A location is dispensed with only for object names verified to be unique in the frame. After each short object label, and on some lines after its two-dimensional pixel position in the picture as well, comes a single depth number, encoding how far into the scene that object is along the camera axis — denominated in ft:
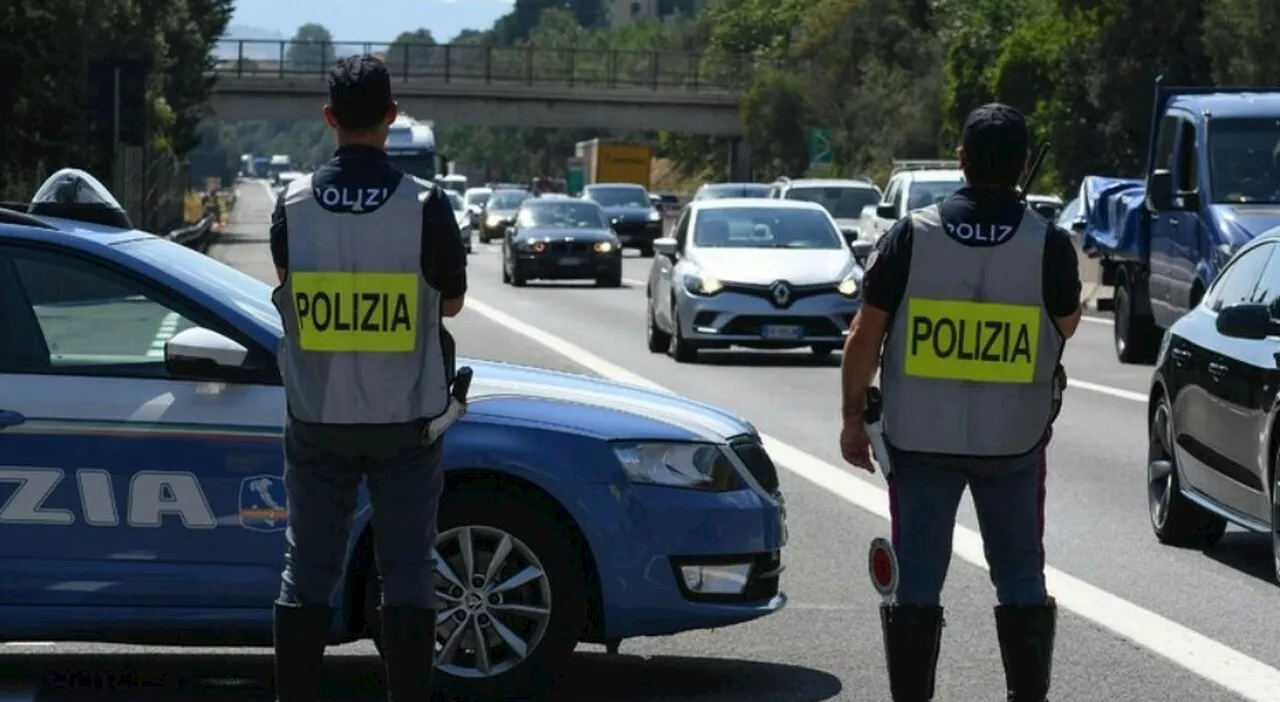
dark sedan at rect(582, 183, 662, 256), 204.95
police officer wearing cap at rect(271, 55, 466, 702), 22.11
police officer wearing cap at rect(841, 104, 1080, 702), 22.26
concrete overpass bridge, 338.75
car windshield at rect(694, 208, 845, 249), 84.33
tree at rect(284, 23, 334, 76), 335.26
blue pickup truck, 73.15
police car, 25.50
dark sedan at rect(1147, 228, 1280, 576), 35.50
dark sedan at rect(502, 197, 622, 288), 141.90
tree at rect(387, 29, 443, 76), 330.54
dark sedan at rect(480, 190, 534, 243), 237.86
